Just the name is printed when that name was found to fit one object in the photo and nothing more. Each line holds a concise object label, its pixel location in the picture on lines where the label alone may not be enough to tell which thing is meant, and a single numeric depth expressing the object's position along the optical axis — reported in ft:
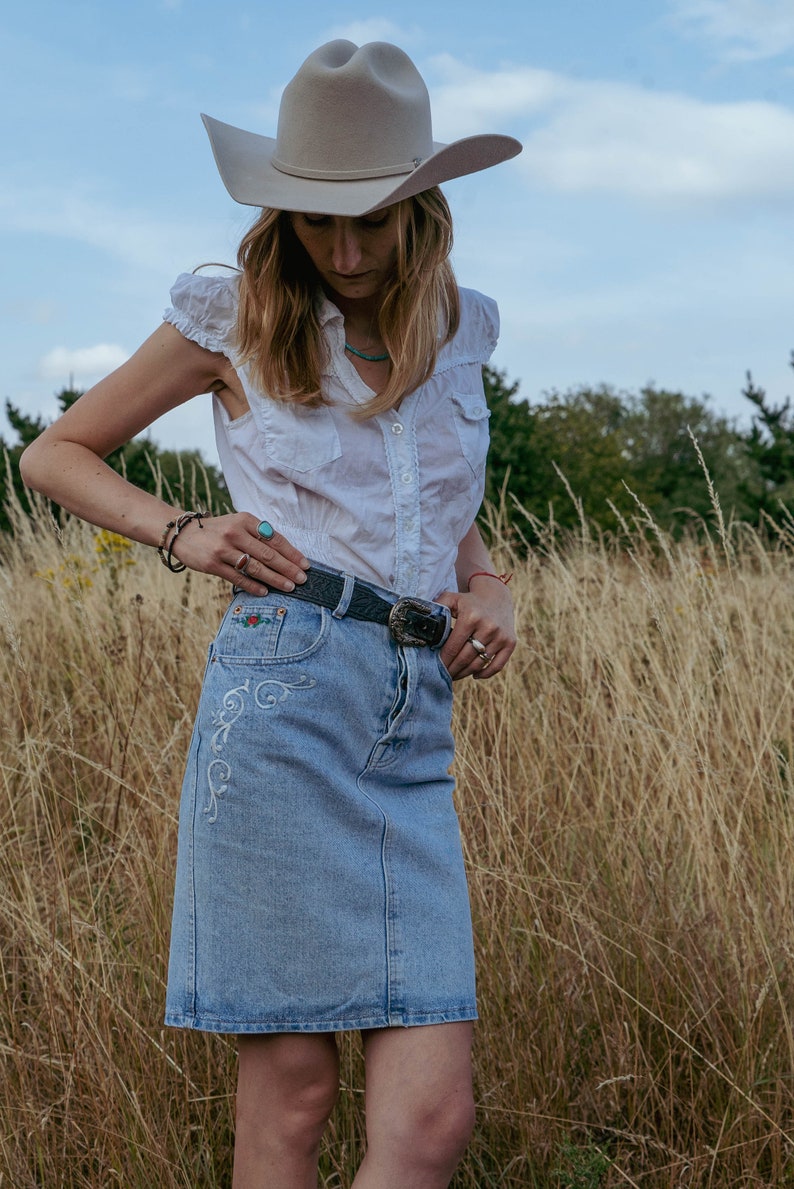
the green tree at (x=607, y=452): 38.52
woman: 5.42
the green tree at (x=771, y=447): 41.37
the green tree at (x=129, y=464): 26.21
